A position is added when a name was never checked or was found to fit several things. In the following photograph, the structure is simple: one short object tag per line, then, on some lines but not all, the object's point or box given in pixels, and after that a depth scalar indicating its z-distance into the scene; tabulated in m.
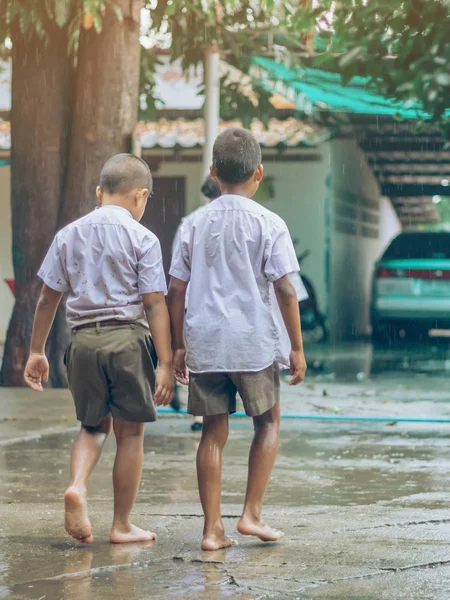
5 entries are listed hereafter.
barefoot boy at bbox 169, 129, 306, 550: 4.94
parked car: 18.11
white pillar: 12.05
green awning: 14.02
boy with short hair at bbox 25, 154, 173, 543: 5.00
